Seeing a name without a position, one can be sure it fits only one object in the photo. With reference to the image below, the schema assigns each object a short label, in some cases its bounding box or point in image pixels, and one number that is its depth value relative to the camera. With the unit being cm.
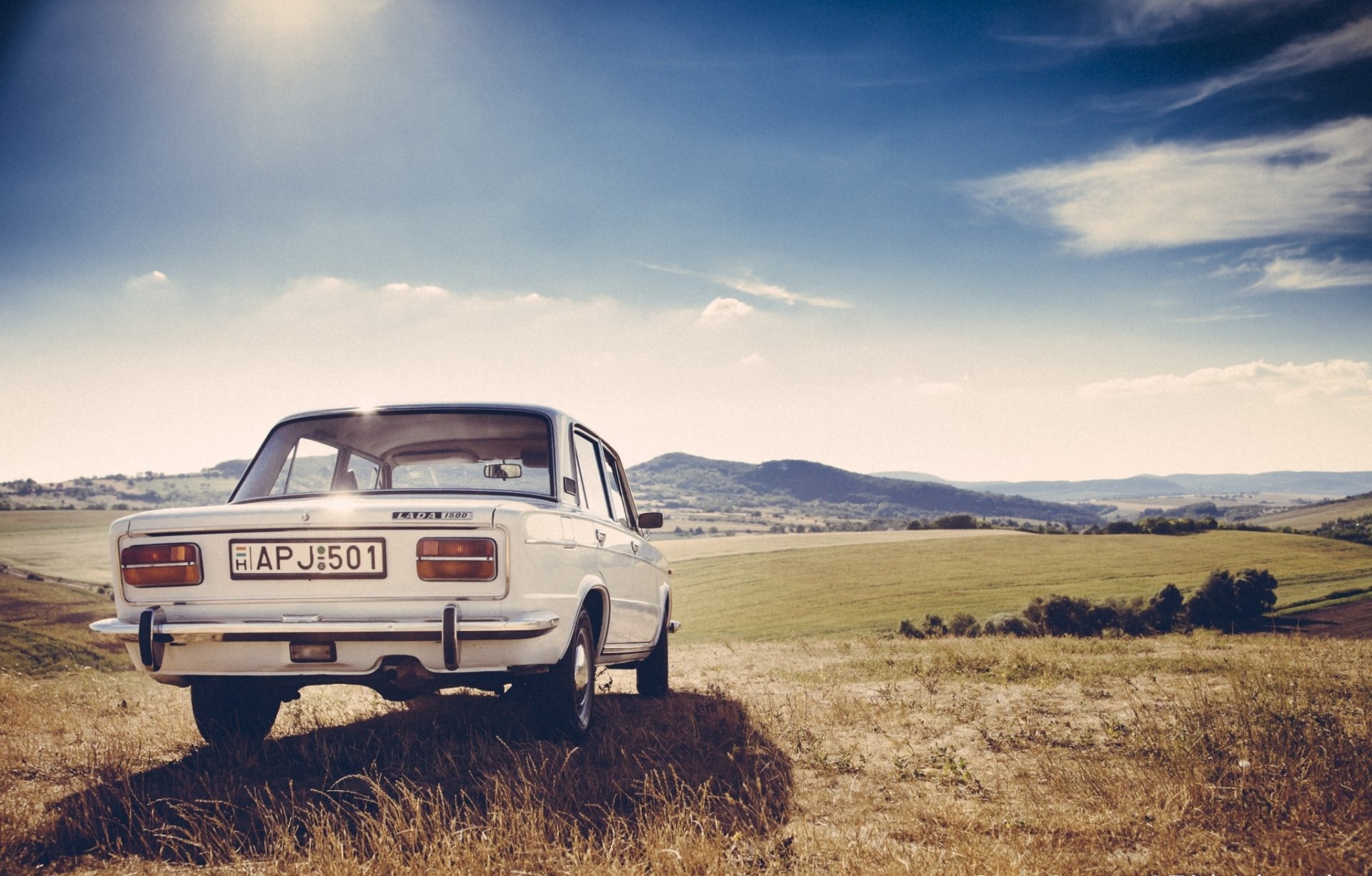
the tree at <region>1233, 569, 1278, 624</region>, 3700
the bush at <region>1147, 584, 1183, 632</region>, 3622
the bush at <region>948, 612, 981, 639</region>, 3766
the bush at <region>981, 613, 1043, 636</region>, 3647
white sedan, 371
